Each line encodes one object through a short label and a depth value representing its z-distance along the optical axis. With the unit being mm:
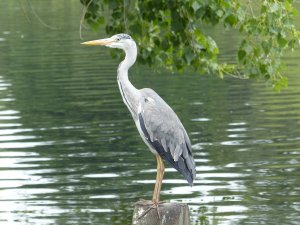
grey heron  18766
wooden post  16578
